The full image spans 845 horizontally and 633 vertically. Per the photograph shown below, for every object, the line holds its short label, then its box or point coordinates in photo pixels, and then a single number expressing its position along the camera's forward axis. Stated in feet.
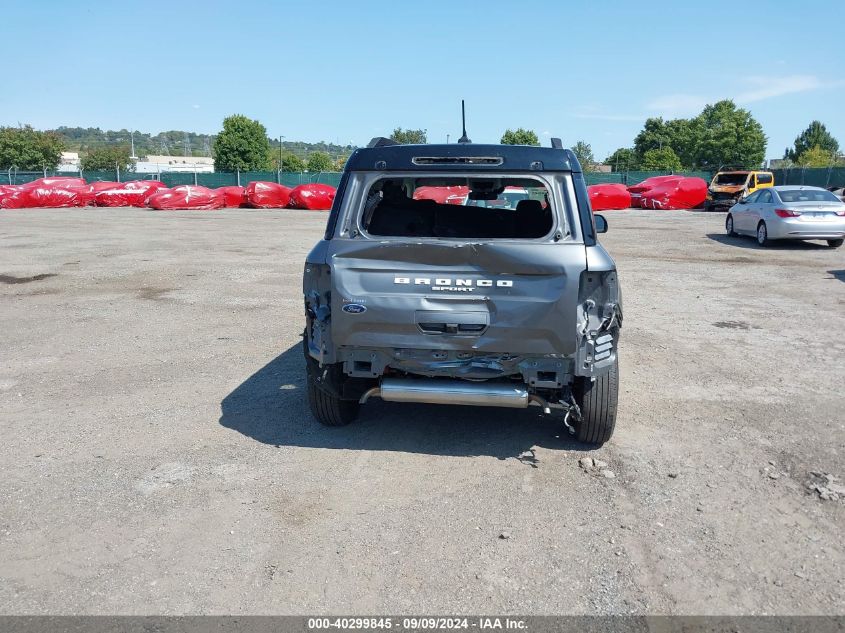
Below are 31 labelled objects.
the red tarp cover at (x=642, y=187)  123.13
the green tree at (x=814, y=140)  407.64
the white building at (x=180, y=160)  517.43
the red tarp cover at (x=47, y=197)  120.16
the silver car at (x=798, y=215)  54.13
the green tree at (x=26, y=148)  258.98
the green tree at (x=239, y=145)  270.26
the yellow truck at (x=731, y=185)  107.55
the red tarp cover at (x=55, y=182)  125.76
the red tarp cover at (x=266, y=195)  123.95
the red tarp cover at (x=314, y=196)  120.67
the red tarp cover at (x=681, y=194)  117.64
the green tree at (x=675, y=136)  298.76
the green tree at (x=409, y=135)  326.61
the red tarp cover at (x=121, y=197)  127.44
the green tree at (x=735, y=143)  262.06
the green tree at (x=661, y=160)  264.11
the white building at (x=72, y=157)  363.00
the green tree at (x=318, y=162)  348.59
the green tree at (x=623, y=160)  326.24
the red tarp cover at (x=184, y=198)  115.00
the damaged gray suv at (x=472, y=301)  14.35
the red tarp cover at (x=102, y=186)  129.80
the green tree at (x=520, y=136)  288.12
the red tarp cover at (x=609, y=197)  120.26
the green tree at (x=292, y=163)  359.15
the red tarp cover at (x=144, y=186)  129.80
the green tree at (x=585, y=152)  376.60
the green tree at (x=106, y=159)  337.52
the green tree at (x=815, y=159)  263.18
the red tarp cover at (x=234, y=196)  124.88
